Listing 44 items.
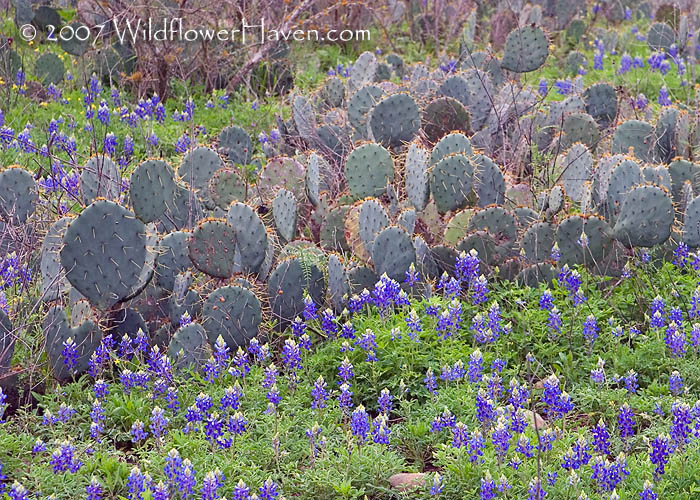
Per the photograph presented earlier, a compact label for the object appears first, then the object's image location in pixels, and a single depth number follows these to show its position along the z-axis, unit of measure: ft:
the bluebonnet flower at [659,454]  19.57
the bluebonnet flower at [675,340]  25.38
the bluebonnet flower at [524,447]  20.42
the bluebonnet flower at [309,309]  27.94
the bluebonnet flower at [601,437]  20.90
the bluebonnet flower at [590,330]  26.55
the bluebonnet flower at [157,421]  22.29
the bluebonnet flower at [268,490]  19.60
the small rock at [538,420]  22.83
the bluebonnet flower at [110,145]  39.19
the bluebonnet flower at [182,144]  41.42
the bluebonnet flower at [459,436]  20.99
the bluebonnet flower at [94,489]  19.52
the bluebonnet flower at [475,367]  24.34
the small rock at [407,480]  21.12
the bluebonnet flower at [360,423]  21.21
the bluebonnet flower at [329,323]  27.61
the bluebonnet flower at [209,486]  19.03
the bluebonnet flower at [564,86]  53.01
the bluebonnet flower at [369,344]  25.63
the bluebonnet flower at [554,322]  27.17
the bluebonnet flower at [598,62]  60.95
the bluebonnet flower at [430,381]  24.37
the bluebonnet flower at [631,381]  23.75
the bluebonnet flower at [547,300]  27.85
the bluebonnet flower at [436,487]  19.75
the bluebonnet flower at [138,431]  22.11
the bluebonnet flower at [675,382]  23.65
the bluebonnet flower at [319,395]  23.26
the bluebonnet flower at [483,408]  21.68
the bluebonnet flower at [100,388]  24.16
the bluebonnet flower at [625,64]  58.32
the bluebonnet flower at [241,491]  19.35
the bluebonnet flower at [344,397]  23.11
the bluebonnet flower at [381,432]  21.36
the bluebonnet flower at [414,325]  26.20
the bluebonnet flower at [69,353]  25.18
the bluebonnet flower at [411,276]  29.19
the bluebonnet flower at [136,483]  19.47
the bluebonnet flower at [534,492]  19.02
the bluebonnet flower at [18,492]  18.74
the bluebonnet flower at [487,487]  19.24
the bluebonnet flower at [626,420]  21.54
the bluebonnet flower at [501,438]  20.40
